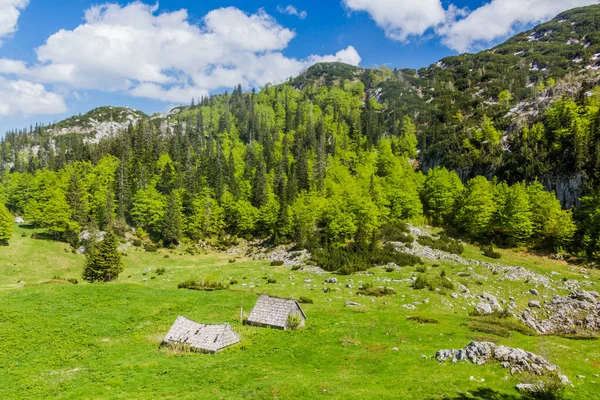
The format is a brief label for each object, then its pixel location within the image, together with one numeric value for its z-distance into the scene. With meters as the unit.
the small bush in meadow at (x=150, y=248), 76.19
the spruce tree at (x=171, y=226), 79.94
